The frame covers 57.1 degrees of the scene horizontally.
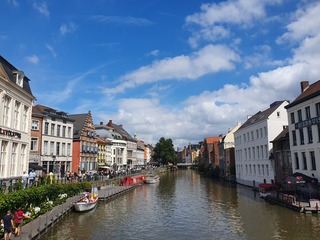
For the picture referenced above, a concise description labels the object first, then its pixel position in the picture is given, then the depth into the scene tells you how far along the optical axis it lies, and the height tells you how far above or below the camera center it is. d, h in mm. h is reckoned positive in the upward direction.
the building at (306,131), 31062 +3676
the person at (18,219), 17625 -3201
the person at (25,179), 26156 -1106
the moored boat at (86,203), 29120 -3783
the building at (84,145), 57906 +4334
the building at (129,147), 97325 +6437
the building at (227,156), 66469 +1918
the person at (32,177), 28381 -1004
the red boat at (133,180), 57412 -3153
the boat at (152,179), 67875 -3282
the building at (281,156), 38531 +1020
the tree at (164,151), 136500 +6504
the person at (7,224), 16031 -3103
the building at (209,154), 88288 +3654
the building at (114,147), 79688 +5380
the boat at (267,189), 35994 -3095
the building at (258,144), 44281 +3412
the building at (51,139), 47188 +4556
